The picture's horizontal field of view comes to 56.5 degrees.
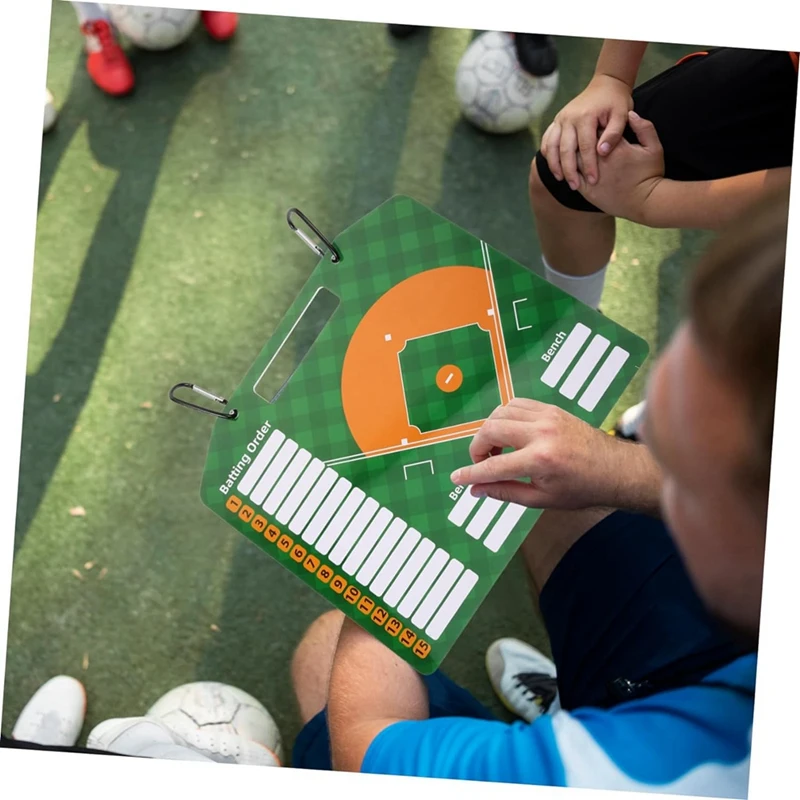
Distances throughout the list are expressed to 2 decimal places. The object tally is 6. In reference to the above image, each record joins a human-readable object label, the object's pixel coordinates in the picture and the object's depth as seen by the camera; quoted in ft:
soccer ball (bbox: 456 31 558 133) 4.42
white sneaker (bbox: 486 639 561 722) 3.97
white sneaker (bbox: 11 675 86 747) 4.04
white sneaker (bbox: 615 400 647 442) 4.08
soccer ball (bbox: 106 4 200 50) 4.63
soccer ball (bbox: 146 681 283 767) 3.57
